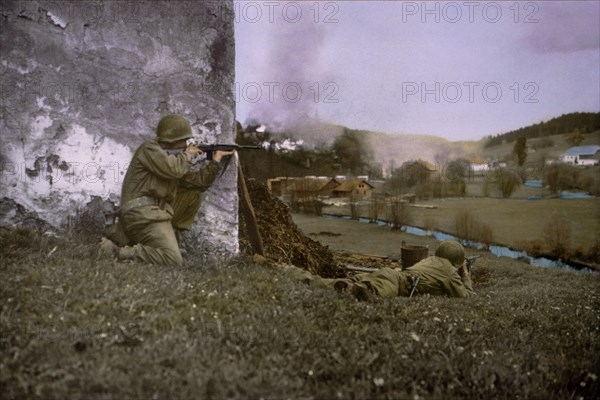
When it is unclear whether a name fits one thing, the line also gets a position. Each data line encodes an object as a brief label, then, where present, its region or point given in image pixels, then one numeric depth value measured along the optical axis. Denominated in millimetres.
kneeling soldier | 5496
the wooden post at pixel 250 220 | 6988
